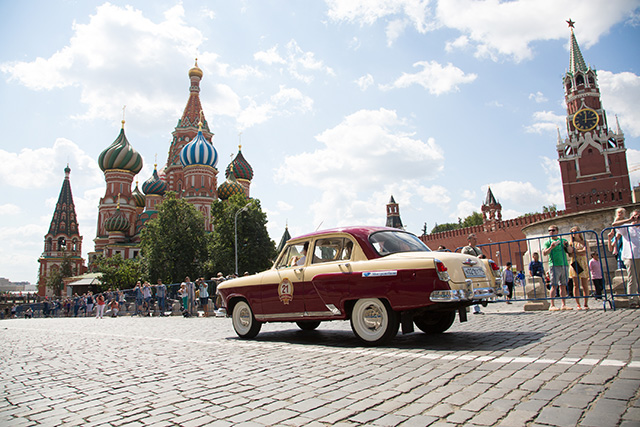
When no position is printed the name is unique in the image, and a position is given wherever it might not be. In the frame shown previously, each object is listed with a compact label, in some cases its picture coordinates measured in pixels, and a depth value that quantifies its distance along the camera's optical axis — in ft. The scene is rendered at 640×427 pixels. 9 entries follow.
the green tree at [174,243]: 151.64
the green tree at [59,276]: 266.98
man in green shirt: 32.30
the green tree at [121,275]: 169.37
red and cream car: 19.15
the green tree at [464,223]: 349.41
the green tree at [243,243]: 150.51
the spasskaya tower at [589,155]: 238.27
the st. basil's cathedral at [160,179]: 205.36
